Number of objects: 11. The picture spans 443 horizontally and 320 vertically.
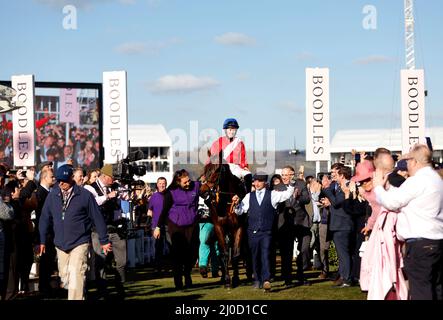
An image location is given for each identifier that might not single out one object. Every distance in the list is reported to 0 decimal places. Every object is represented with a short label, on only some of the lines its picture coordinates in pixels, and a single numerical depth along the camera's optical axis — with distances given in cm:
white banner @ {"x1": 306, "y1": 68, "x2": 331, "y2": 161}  3080
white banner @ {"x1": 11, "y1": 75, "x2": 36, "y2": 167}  3484
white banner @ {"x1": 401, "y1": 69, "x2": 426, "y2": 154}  3195
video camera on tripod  1789
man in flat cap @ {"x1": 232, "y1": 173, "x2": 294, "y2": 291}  1496
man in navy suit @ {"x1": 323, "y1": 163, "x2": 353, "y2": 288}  1540
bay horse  1547
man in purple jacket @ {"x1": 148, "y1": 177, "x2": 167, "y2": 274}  1909
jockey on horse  1638
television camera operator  1384
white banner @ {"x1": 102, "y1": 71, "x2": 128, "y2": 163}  3503
